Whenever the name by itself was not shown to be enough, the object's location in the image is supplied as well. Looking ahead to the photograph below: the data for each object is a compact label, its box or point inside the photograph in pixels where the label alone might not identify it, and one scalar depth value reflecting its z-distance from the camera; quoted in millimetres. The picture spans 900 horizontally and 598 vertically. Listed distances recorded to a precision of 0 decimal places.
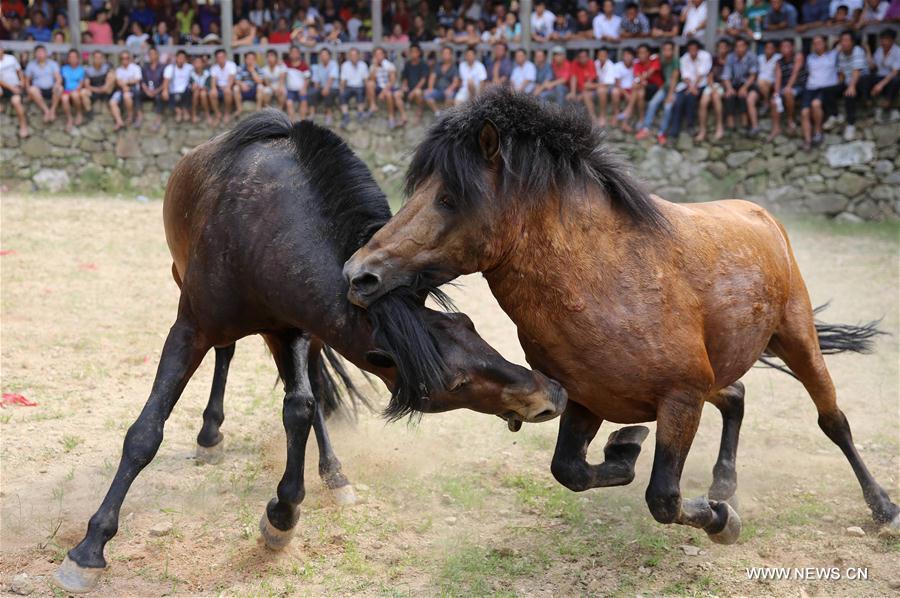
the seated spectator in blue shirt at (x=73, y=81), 15805
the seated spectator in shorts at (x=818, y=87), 13023
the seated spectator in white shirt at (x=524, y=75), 14828
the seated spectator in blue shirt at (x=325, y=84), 15758
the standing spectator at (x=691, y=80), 13820
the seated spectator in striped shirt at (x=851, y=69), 12789
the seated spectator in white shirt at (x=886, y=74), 12664
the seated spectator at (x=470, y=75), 15047
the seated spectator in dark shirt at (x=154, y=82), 15859
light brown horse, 3434
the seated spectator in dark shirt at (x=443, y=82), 15284
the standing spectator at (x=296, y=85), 15625
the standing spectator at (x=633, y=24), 14930
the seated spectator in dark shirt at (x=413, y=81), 15455
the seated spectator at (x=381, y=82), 15547
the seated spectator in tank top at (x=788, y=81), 13211
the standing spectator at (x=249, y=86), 15586
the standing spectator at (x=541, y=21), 15656
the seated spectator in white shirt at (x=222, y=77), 15664
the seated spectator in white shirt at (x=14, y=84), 15547
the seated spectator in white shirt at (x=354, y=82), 15695
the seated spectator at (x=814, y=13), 13745
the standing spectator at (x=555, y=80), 14680
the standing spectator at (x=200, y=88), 15695
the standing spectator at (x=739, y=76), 13562
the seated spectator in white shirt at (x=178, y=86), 15789
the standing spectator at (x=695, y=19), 14383
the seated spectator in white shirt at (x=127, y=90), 15758
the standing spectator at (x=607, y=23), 15156
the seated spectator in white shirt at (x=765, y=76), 13422
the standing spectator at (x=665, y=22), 14600
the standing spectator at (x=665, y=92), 14086
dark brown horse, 3459
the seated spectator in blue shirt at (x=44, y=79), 15688
